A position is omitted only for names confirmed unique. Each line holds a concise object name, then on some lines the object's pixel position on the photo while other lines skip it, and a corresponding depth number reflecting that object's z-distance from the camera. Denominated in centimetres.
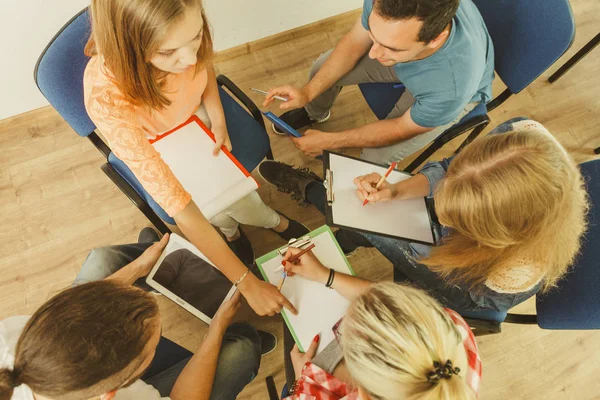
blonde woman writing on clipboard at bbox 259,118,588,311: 100
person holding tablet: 83
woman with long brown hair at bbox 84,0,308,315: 98
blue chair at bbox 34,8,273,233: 122
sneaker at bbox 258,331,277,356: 174
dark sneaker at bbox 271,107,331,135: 216
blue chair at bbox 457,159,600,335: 122
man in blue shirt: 119
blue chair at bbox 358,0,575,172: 135
